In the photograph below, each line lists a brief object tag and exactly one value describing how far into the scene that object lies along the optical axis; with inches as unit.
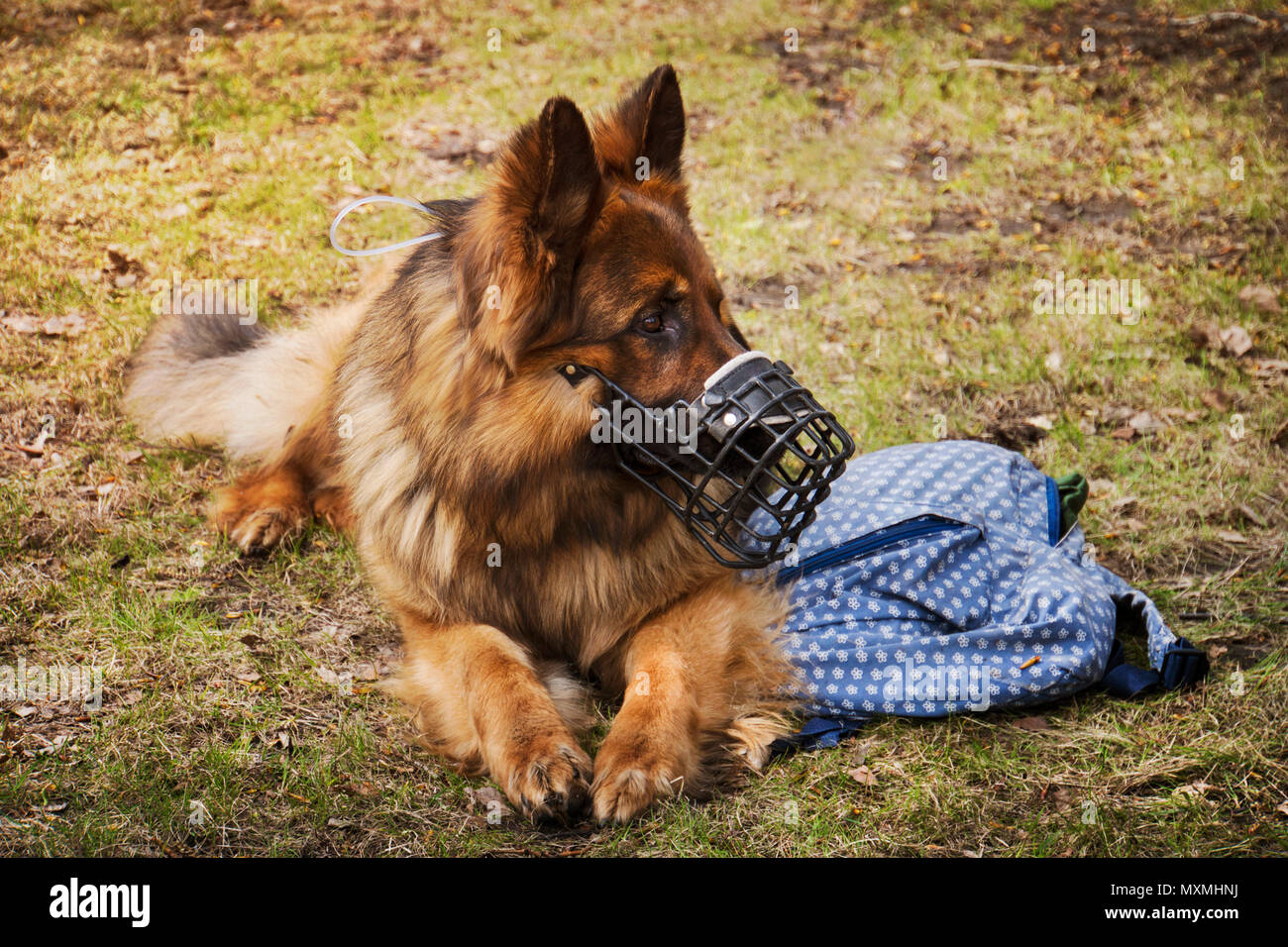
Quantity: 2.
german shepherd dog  114.9
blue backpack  134.2
